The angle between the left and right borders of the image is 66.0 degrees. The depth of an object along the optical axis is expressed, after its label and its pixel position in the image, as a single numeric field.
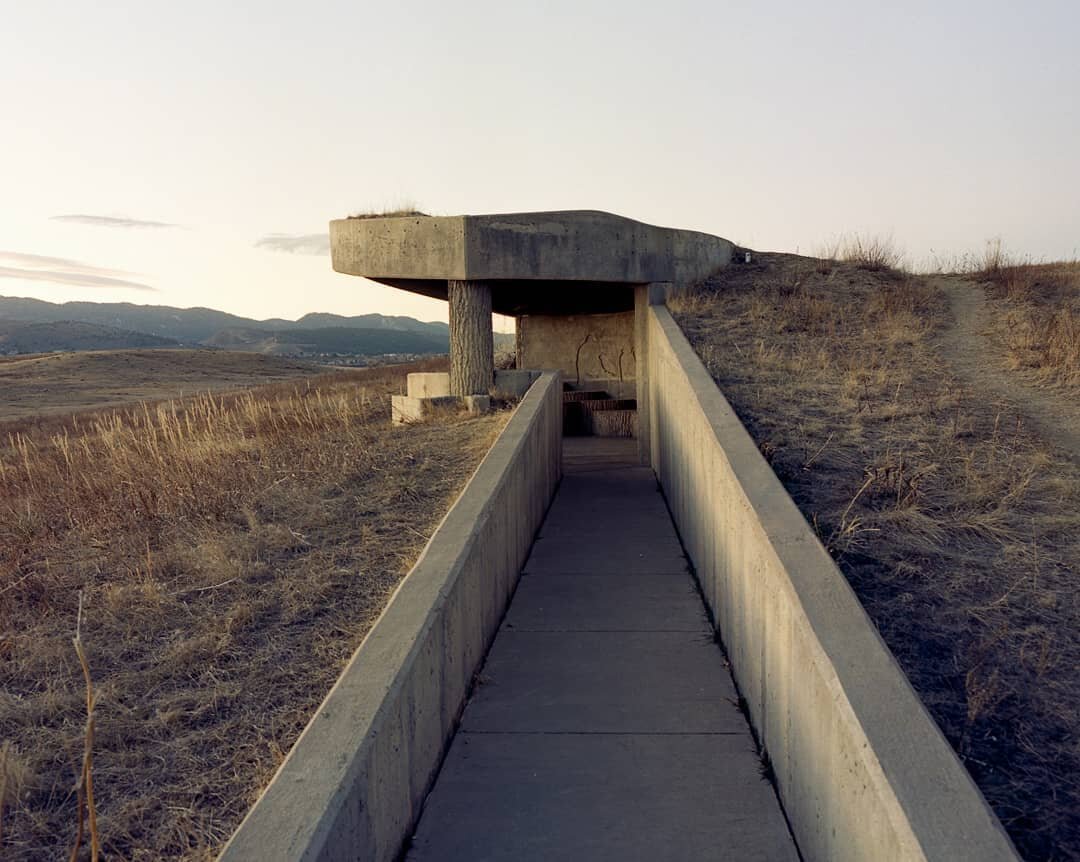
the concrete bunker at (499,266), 10.70
